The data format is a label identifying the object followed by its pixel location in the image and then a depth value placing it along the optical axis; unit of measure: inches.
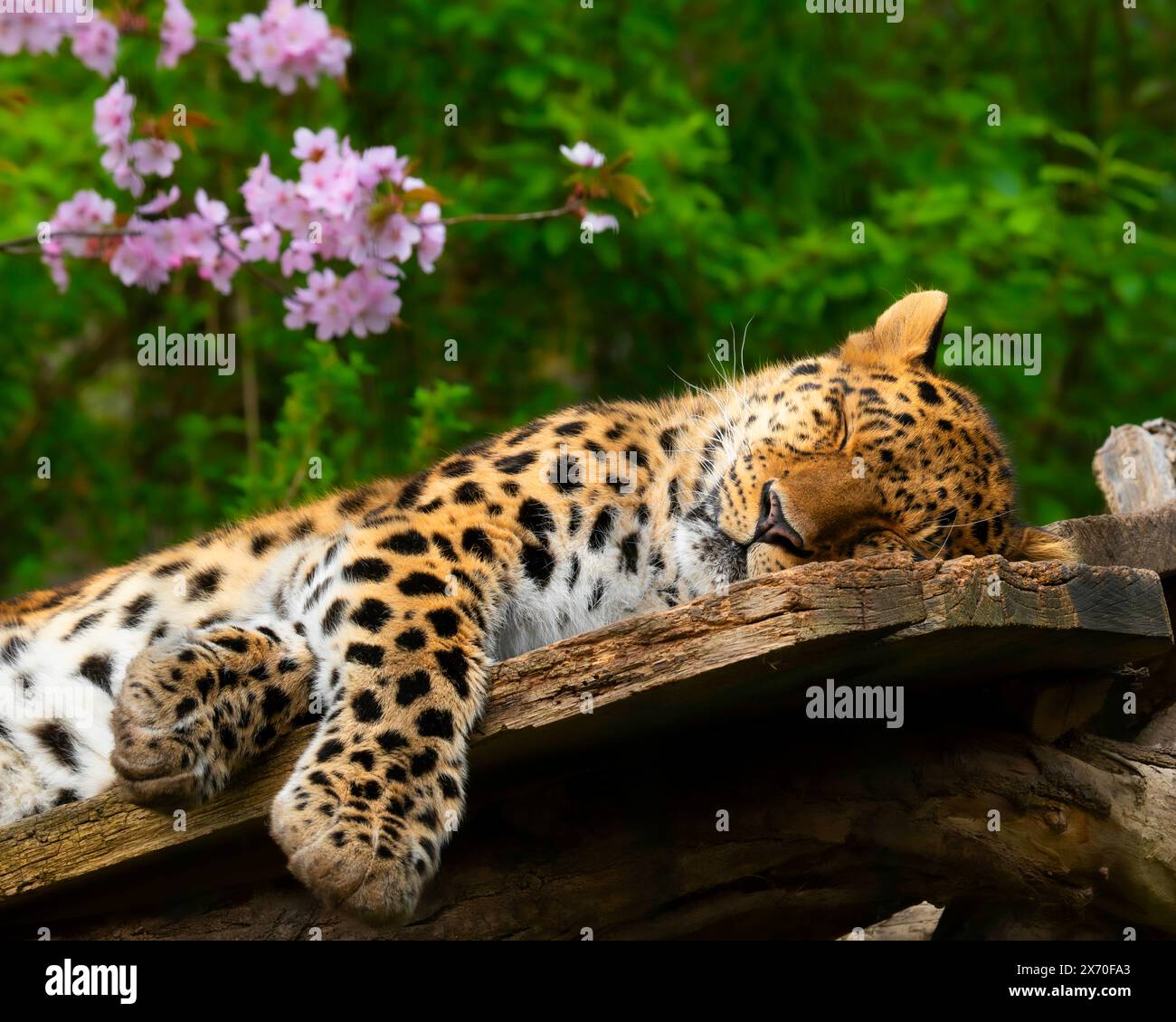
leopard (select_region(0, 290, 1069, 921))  143.7
